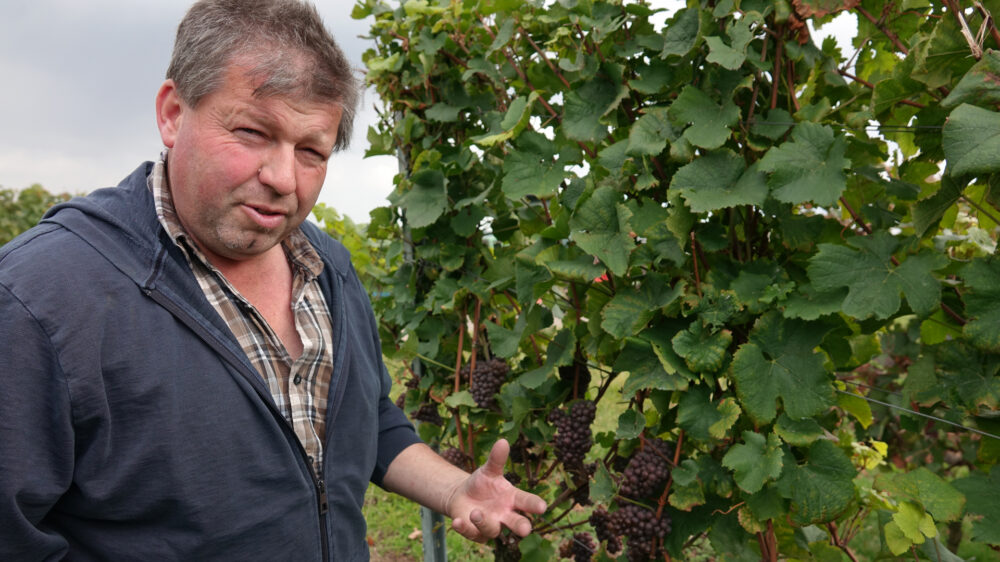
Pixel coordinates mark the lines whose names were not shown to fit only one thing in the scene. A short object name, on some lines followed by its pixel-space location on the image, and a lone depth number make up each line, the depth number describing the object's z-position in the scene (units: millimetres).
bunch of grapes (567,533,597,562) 2262
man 1259
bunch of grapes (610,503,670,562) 1775
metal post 2752
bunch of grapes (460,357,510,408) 2363
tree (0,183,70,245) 9188
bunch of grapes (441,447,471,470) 2488
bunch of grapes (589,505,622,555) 1920
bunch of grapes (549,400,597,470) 1979
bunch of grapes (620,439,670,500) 1755
